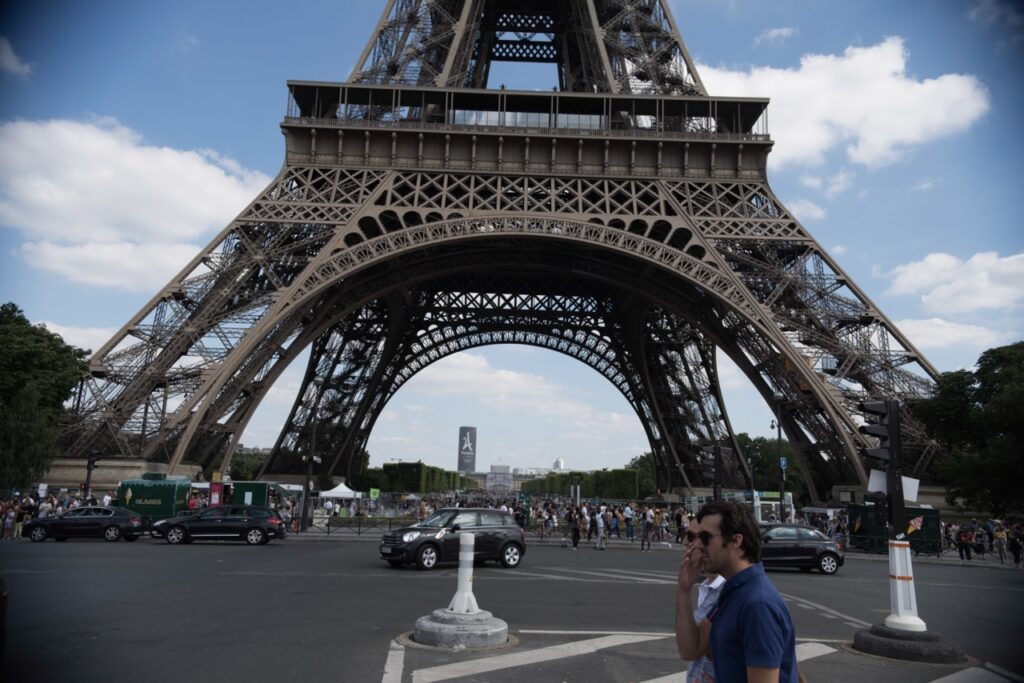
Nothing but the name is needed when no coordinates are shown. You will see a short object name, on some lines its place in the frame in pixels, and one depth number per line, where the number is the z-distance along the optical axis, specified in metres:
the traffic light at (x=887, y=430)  9.32
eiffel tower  28.66
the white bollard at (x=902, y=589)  8.66
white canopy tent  40.72
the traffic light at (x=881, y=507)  9.52
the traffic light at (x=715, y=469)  27.56
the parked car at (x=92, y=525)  25.23
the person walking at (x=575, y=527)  28.70
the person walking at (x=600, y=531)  27.80
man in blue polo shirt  2.96
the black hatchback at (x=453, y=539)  17.78
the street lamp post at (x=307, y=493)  33.48
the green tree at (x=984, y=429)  27.61
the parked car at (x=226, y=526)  24.58
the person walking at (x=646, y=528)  29.77
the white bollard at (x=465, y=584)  8.45
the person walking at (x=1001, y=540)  29.40
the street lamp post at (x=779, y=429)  31.60
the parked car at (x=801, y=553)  20.94
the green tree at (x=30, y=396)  31.16
